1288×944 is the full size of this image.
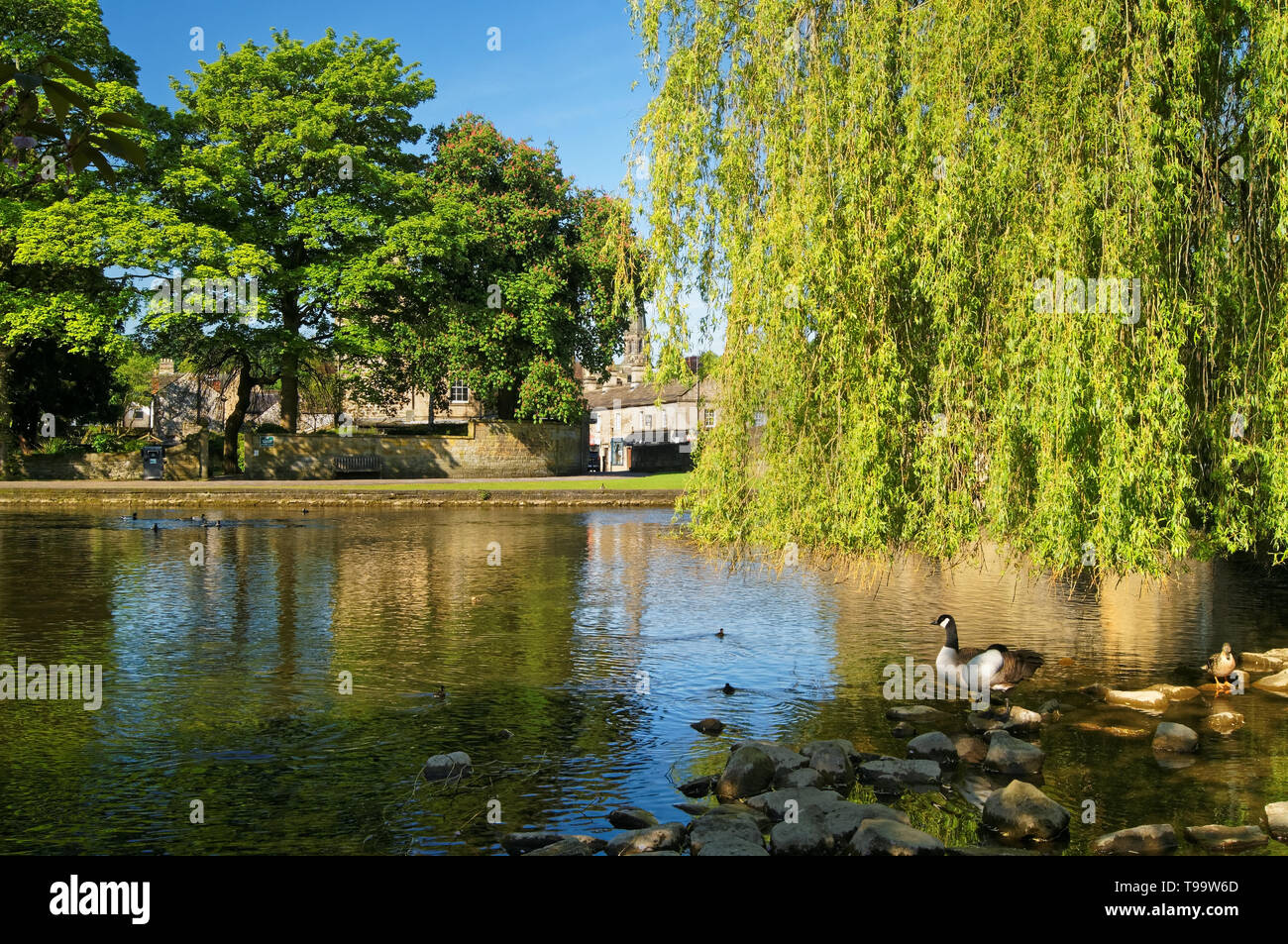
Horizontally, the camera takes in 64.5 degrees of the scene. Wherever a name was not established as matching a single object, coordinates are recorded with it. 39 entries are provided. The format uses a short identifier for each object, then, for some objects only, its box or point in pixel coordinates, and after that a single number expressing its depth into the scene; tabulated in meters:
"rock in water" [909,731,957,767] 8.99
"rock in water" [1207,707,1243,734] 9.88
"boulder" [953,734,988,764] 9.01
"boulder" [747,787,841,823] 7.48
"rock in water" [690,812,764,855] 6.82
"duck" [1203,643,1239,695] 11.16
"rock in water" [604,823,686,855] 6.69
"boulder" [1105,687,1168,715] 10.70
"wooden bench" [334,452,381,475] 46.34
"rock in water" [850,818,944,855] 6.62
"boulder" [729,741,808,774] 8.28
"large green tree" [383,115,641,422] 47.25
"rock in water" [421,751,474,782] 8.26
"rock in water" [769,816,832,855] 6.84
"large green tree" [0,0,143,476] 39.00
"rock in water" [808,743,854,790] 8.36
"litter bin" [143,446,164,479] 44.03
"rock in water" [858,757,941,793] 8.34
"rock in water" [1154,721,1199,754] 9.20
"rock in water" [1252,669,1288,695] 11.34
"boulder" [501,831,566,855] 6.79
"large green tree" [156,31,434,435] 41.84
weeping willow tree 10.17
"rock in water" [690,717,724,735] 9.66
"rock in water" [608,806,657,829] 7.26
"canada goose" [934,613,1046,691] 10.84
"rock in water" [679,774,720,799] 8.13
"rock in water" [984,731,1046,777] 8.68
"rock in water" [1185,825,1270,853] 6.96
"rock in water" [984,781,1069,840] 7.24
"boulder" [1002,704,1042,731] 9.85
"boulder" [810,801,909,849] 7.03
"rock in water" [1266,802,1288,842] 7.22
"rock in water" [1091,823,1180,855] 6.88
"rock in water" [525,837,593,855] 6.70
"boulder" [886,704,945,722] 10.16
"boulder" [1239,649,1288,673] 12.30
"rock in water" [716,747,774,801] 8.00
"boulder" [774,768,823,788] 8.05
